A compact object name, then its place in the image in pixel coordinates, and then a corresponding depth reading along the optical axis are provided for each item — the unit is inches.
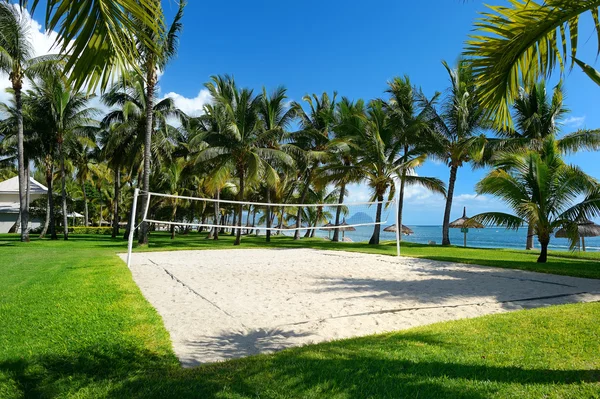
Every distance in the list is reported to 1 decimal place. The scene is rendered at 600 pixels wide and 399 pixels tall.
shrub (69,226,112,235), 1186.0
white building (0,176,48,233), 1151.0
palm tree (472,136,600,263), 379.9
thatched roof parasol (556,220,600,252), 731.1
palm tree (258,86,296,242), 837.8
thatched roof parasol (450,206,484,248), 773.6
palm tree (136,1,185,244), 605.3
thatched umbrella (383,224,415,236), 1142.3
